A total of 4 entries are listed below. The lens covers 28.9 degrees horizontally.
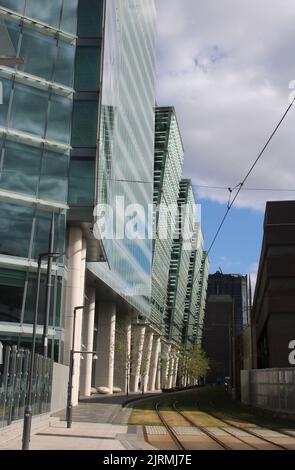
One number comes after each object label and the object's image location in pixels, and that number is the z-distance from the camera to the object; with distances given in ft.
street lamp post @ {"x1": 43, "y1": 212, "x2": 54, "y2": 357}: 80.28
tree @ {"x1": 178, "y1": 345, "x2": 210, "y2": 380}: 415.64
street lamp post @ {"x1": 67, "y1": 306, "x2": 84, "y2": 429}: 77.46
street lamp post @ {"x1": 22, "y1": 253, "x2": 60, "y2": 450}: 49.63
